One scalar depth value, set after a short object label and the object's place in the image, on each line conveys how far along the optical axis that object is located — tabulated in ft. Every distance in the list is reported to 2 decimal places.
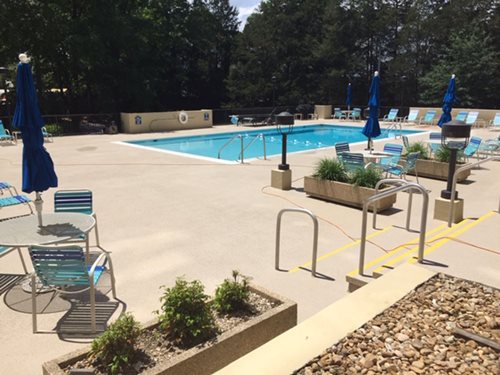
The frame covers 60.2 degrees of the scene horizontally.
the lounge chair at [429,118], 91.35
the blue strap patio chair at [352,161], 30.96
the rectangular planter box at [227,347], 10.68
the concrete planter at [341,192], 28.25
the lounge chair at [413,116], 94.38
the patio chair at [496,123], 80.53
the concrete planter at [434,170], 37.46
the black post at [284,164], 34.45
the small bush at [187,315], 11.87
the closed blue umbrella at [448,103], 53.01
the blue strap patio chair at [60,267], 14.67
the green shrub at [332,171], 31.04
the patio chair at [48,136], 66.69
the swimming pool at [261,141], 63.00
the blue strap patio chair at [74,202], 22.36
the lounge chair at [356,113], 103.59
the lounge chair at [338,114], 105.34
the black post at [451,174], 22.76
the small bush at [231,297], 13.69
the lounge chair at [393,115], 93.56
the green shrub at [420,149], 40.20
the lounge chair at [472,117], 82.07
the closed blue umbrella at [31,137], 17.83
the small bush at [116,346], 10.73
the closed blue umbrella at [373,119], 44.88
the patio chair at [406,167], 34.53
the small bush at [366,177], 28.96
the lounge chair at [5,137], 62.49
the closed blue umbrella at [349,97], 102.57
